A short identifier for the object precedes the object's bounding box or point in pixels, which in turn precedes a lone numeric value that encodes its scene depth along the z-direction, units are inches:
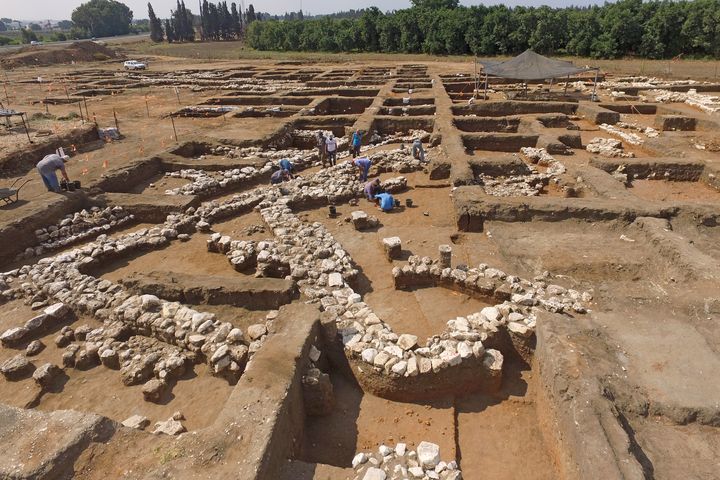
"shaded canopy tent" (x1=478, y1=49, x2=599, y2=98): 841.5
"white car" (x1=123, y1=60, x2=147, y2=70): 1717.5
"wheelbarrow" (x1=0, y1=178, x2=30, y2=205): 395.2
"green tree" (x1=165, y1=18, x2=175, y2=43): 3393.2
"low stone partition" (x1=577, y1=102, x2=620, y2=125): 703.8
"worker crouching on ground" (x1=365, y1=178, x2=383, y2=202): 433.1
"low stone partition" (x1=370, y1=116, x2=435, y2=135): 703.1
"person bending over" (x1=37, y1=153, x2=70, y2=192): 417.4
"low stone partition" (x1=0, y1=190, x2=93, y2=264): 354.0
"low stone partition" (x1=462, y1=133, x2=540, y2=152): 594.5
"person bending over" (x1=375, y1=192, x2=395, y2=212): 413.1
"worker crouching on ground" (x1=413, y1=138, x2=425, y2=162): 532.1
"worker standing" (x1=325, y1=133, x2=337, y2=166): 531.8
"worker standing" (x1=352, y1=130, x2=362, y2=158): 561.0
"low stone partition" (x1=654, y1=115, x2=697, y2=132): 642.2
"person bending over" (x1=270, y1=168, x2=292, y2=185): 474.3
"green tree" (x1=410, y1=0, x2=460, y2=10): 2314.6
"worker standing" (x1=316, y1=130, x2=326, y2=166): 547.8
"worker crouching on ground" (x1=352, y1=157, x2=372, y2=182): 469.1
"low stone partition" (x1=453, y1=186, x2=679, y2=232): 340.8
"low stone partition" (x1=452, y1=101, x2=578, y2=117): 781.9
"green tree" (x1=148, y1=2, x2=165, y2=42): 3464.6
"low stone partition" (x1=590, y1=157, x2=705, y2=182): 462.9
